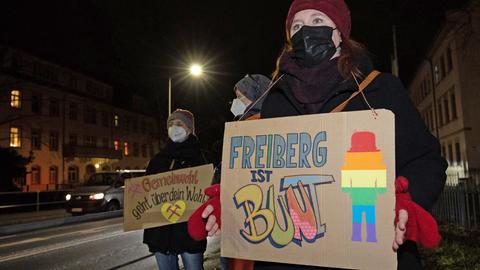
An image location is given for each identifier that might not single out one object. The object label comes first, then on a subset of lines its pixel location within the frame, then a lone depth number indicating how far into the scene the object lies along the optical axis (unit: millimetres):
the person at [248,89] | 4117
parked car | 20547
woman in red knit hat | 1552
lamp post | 26967
